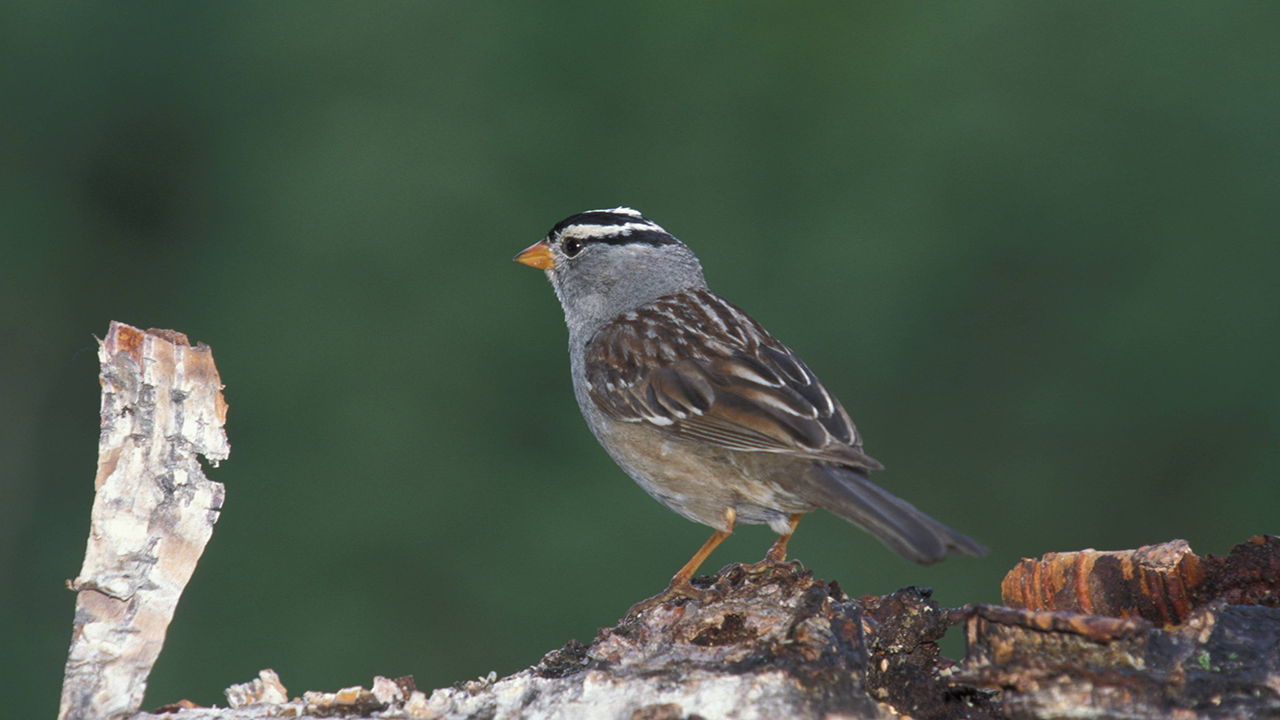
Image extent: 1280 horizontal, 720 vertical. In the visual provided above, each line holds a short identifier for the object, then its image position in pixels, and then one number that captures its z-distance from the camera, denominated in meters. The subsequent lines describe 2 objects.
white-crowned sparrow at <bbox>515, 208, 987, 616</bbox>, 5.83
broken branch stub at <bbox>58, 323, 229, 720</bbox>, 4.03
